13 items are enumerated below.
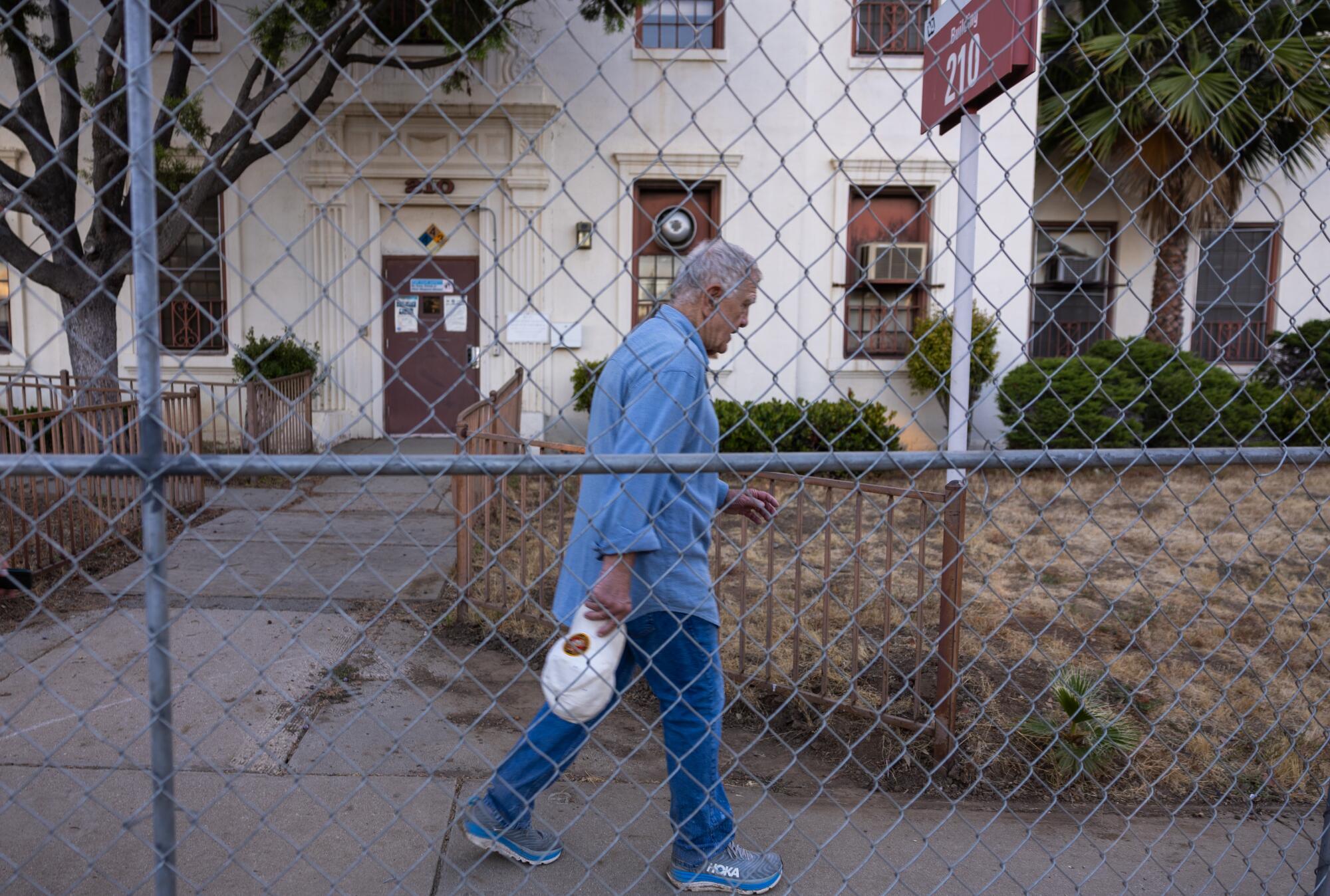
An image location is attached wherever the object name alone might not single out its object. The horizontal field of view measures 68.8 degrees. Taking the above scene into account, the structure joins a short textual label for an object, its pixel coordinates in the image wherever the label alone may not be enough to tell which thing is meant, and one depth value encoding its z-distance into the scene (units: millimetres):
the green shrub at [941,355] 11164
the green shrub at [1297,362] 11469
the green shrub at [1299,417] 10883
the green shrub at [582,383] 10703
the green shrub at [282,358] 10593
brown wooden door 11781
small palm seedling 3518
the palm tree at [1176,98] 11000
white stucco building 11164
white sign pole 2811
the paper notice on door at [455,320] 11633
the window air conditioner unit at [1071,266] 13602
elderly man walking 2469
